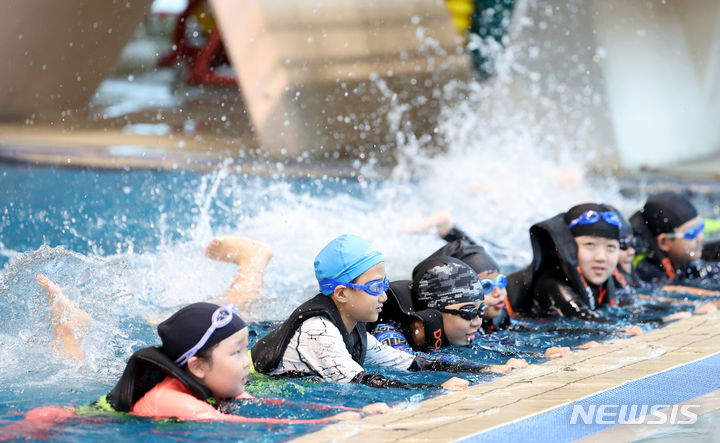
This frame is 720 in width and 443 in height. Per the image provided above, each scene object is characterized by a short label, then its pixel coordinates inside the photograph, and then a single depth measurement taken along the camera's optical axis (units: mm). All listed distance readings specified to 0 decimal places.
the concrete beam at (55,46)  16750
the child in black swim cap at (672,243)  12508
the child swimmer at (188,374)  6418
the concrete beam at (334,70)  21922
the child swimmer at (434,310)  8641
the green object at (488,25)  27328
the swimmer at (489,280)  9453
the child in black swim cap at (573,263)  10391
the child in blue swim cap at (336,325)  7383
